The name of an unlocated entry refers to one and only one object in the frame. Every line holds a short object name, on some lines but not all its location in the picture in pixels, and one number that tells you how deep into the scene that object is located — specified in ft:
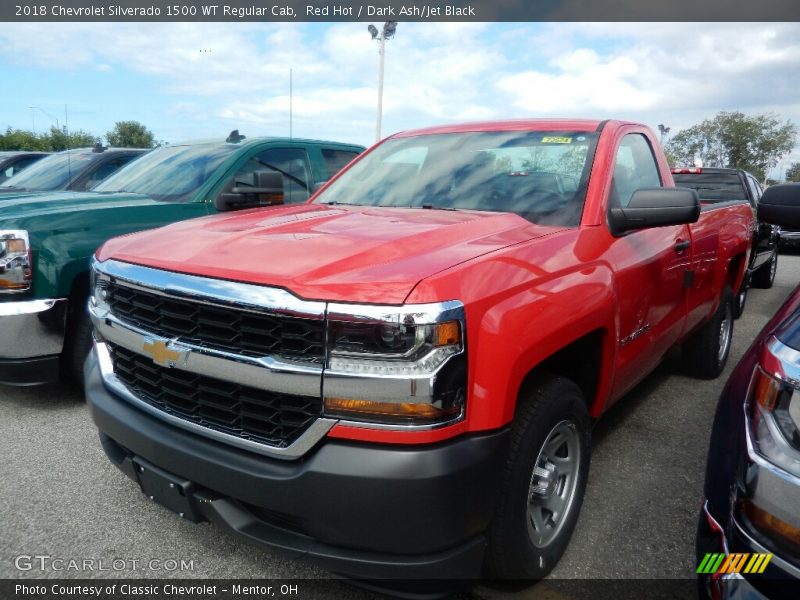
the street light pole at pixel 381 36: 72.38
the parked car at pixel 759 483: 4.41
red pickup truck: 5.50
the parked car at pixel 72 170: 20.28
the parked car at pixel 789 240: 43.19
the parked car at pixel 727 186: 26.53
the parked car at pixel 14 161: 33.71
